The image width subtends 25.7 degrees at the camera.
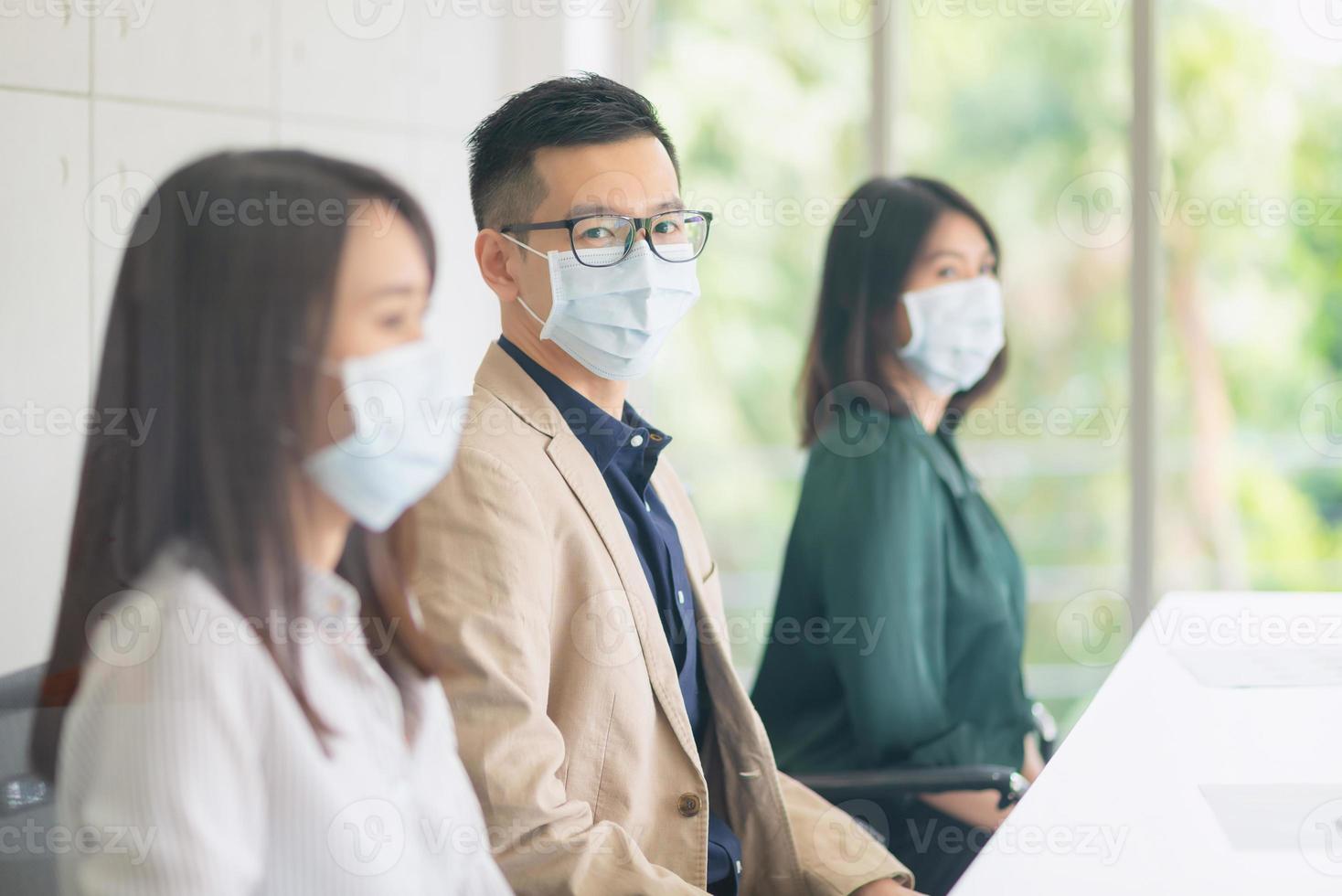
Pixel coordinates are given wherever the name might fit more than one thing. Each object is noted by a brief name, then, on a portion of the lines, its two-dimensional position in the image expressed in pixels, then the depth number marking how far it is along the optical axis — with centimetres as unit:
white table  229
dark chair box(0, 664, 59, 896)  225
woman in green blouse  278
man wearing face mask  237
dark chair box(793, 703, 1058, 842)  265
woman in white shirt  211
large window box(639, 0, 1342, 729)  416
